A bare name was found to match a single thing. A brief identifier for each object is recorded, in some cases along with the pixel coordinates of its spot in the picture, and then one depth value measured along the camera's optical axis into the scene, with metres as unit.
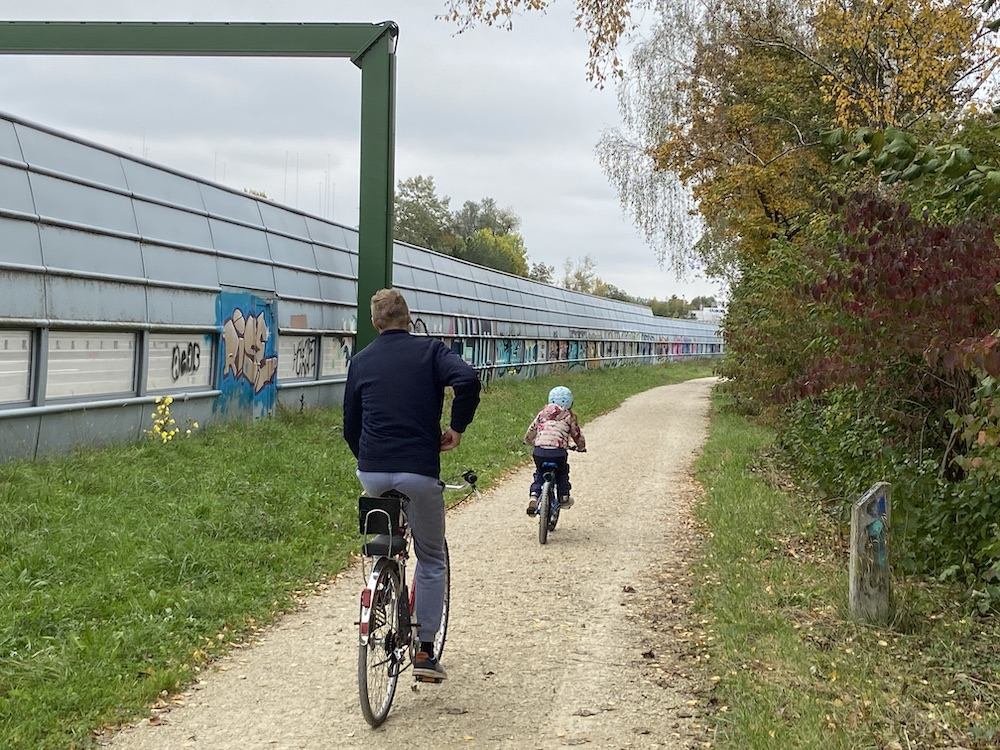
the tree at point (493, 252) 88.07
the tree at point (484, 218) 104.12
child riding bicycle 9.23
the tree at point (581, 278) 123.12
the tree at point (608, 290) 128.50
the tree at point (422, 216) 89.88
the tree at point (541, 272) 111.33
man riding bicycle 4.84
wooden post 6.29
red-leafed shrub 6.12
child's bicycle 9.11
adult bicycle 4.59
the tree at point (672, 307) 114.31
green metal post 11.19
